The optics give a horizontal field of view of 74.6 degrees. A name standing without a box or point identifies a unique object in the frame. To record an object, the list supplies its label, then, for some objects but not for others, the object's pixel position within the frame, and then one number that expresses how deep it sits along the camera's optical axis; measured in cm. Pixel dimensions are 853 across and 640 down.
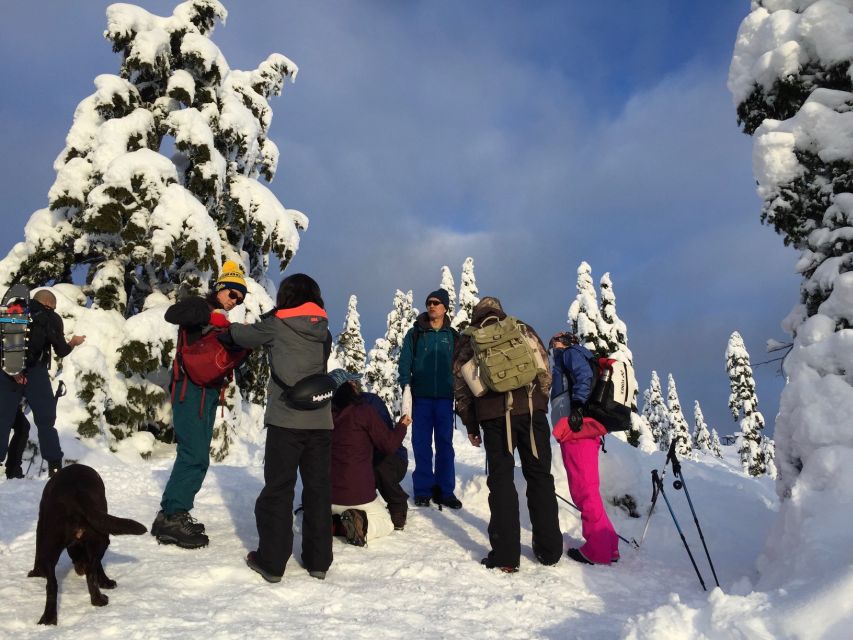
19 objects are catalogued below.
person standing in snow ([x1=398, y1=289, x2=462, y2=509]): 705
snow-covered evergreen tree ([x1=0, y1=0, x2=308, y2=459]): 1132
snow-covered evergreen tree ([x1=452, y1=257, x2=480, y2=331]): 3812
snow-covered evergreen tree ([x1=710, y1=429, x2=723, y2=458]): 7849
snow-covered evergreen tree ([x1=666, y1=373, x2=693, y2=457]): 5891
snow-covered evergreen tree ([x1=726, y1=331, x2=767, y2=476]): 3797
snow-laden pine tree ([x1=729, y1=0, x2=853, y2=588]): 461
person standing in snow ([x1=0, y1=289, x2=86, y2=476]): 721
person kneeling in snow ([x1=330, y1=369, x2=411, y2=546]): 561
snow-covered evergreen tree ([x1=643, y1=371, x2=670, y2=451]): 6469
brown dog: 359
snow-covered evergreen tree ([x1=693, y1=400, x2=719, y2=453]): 7019
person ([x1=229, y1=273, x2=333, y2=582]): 443
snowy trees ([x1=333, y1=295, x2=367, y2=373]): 4072
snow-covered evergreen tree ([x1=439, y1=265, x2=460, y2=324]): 4300
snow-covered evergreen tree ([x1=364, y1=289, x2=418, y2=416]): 4216
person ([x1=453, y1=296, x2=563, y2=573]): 503
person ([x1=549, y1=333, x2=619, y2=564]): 542
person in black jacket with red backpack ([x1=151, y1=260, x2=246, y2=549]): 496
